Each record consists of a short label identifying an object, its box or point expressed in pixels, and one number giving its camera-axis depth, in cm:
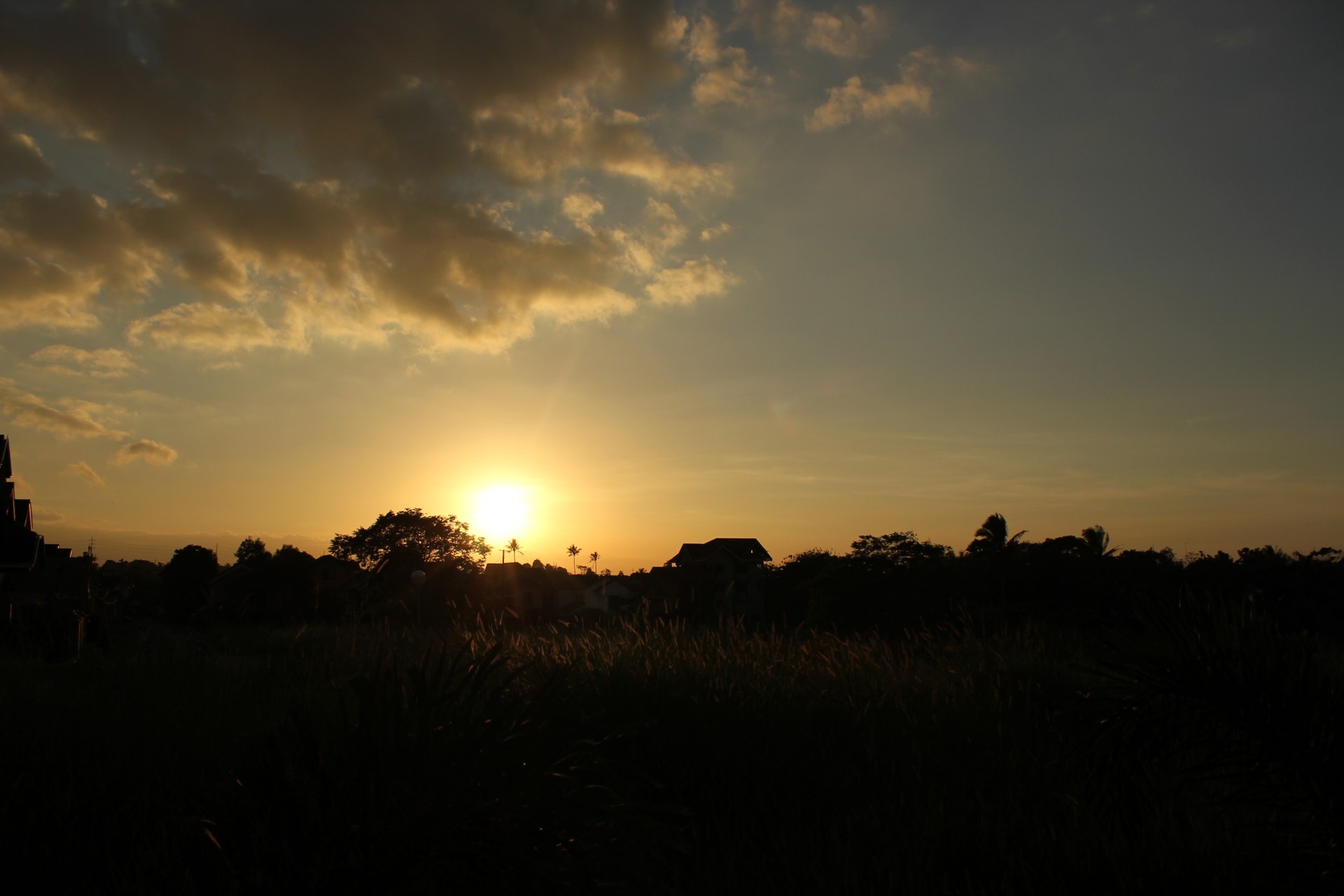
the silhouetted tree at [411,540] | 6662
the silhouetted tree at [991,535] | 3322
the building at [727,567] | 6141
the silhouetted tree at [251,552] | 6419
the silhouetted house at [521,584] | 5010
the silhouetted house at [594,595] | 5936
